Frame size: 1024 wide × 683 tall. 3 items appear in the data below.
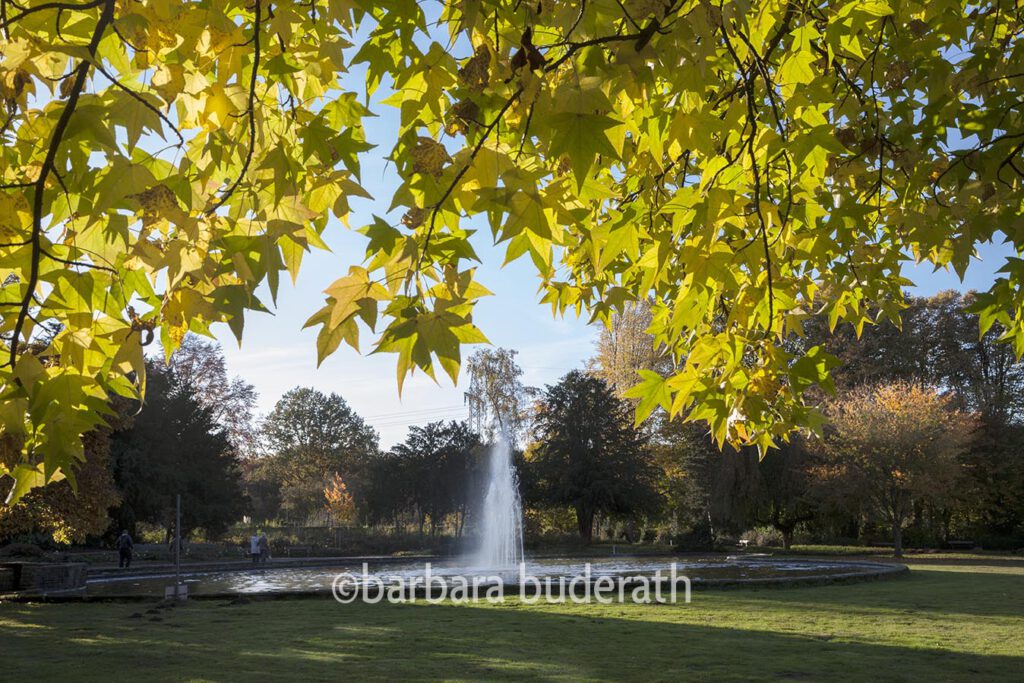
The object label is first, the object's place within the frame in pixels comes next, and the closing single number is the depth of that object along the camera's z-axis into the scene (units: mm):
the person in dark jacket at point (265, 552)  25170
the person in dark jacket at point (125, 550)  21875
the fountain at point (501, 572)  15484
